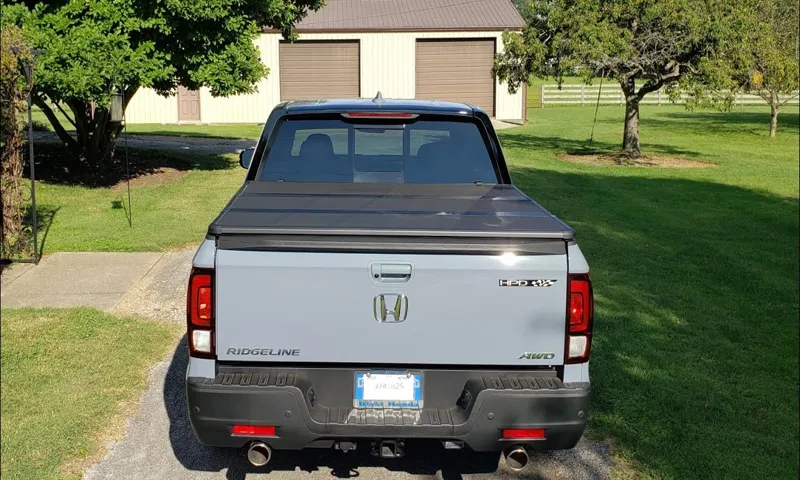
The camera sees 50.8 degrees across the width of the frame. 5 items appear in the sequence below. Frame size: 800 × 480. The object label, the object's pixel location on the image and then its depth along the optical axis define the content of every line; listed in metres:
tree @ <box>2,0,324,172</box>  12.68
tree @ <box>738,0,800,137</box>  19.05
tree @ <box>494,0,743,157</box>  18.44
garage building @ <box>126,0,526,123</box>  32.50
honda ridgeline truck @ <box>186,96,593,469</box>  3.72
